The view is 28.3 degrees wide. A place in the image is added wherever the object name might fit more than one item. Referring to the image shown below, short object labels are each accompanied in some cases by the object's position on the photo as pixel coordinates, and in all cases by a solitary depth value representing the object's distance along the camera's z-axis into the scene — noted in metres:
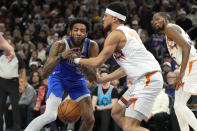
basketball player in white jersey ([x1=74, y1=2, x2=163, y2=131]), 4.73
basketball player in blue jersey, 5.80
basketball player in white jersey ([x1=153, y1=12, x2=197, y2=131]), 5.72
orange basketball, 5.97
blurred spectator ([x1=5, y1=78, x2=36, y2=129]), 9.23
